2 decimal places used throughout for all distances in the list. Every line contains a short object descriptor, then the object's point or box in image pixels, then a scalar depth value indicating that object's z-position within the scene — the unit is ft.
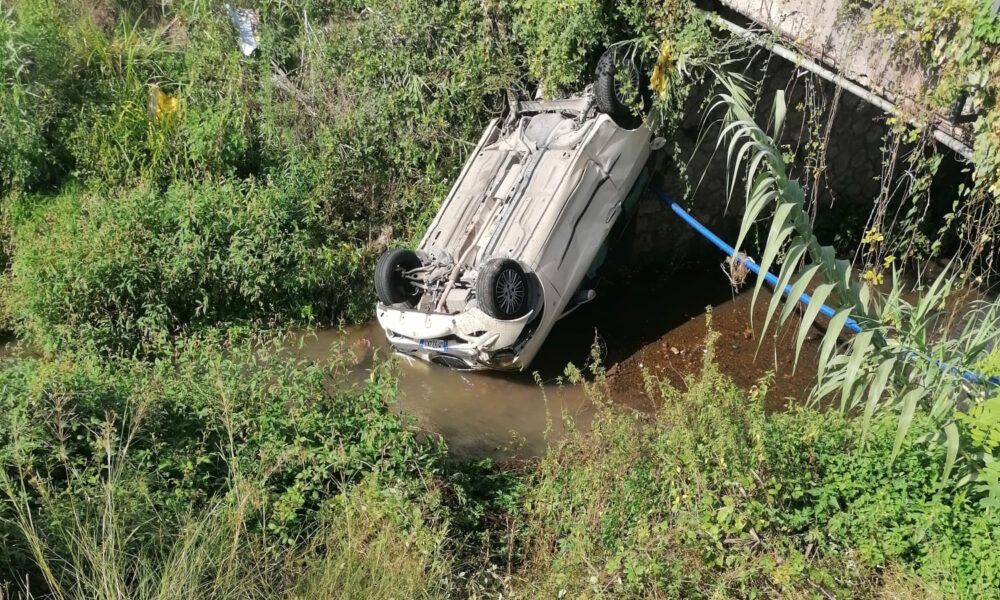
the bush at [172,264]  23.81
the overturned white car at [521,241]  21.44
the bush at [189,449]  12.76
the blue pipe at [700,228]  20.79
